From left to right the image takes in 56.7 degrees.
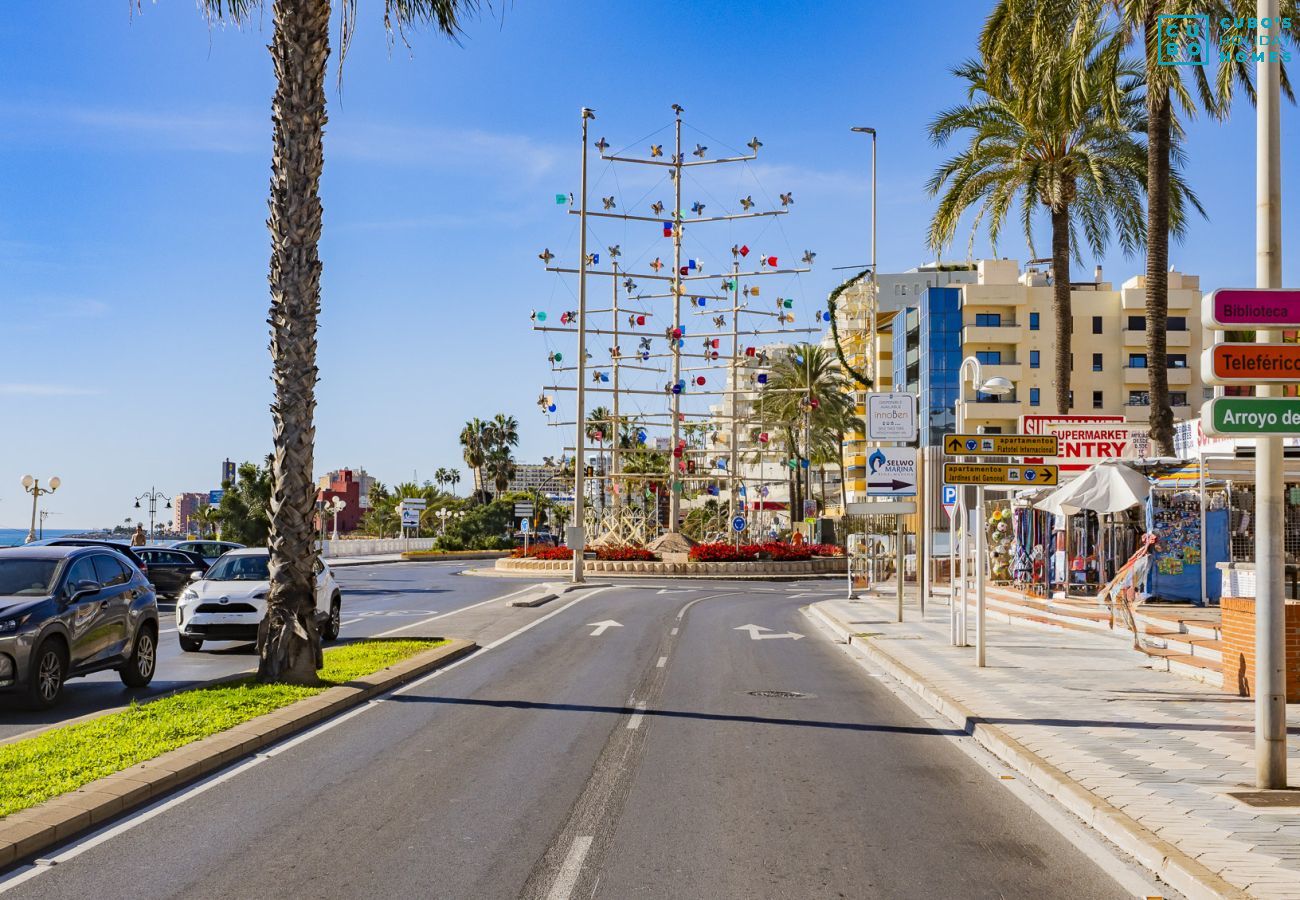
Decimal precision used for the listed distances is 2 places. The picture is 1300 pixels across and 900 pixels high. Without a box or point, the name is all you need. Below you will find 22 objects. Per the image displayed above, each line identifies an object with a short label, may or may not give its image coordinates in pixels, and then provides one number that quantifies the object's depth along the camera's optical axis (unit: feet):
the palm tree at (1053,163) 98.37
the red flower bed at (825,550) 185.18
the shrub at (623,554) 169.48
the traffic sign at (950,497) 99.97
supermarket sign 103.86
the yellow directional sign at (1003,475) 54.85
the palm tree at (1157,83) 75.77
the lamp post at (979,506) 53.26
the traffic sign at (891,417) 89.46
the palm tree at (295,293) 46.06
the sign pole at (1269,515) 27.61
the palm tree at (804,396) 243.19
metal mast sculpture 177.68
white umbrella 75.97
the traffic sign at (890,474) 84.99
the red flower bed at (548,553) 171.83
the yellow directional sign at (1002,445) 54.95
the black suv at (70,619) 40.22
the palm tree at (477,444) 363.35
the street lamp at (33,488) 140.26
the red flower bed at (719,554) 170.50
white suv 62.13
